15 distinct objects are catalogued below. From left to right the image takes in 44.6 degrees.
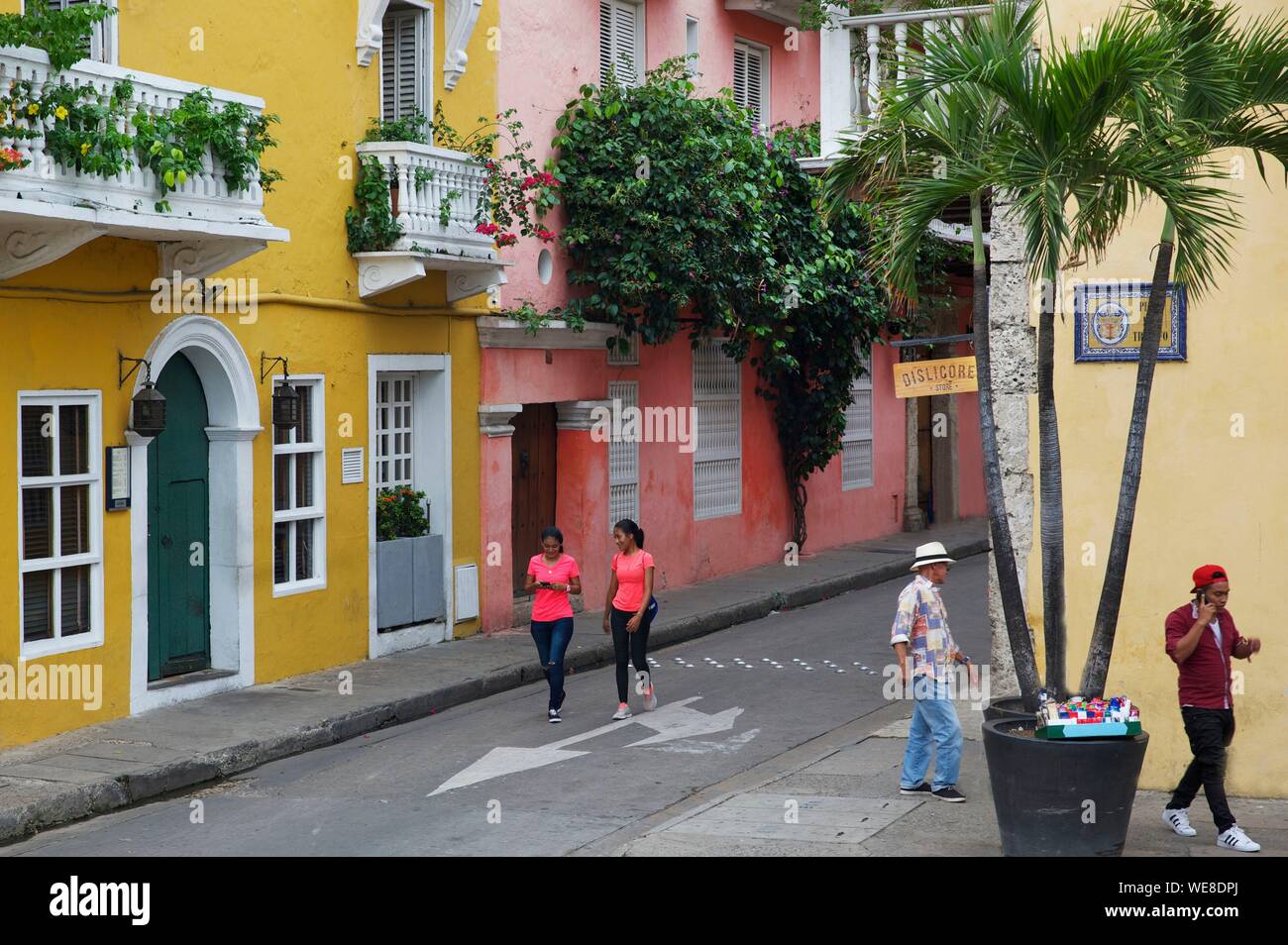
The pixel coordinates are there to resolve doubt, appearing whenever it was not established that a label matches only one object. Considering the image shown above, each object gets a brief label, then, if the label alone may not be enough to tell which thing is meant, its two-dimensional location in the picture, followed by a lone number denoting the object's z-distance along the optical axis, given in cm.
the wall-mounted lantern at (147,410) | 1194
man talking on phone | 807
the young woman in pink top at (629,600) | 1244
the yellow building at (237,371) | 1116
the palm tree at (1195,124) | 773
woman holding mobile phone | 1247
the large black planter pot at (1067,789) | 756
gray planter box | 1498
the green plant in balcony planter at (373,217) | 1435
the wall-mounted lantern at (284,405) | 1338
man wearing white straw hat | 947
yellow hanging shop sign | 1120
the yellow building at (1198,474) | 921
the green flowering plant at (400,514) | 1523
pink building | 1681
